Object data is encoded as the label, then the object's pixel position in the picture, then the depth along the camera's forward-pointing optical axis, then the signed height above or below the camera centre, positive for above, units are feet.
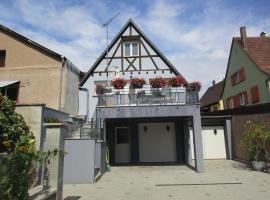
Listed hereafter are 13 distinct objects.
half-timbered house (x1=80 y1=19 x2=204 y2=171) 35.55 +3.97
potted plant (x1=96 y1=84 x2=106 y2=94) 35.81 +7.78
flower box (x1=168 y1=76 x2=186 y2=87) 35.13 +8.86
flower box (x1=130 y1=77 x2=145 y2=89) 34.83 +8.70
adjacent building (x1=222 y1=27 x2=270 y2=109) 57.01 +18.97
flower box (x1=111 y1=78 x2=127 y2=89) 35.21 +8.69
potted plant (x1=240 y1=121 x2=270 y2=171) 35.09 -2.47
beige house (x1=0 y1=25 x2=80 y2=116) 45.12 +13.99
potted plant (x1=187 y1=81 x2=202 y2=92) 35.45 +8.02
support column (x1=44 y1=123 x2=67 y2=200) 18.80 -2.49
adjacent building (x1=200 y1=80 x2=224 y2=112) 90.96 +15.63
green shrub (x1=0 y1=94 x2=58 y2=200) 12.54 -1.86
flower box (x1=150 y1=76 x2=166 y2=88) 35.47 +8.84
